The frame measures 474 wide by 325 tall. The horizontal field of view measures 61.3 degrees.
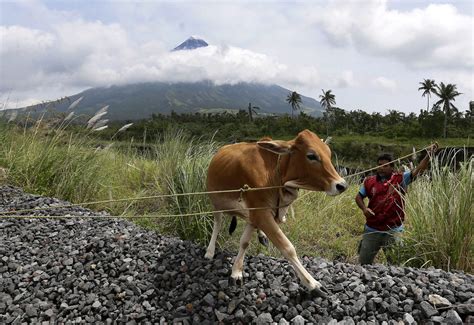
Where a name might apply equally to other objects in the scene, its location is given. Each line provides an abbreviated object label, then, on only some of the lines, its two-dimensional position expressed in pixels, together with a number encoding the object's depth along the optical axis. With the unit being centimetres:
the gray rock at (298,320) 280
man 453
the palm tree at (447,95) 5869
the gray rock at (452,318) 263
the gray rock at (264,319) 287
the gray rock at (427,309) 271
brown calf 278
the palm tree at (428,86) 6519
